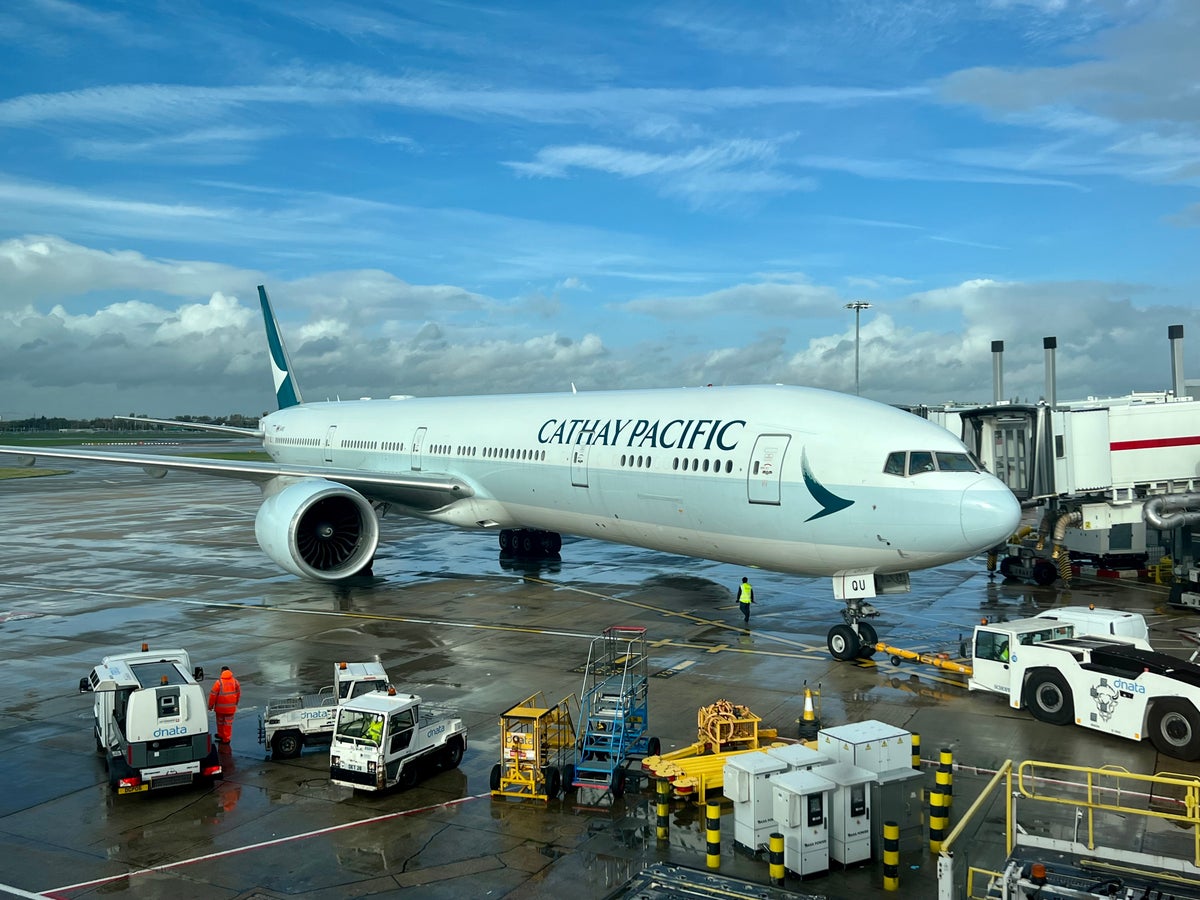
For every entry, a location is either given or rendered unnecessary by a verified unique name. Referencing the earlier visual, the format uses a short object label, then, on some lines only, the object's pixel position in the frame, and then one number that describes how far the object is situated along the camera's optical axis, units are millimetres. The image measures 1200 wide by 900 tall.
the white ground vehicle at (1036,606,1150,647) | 15867
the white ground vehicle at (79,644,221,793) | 11703
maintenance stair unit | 11539
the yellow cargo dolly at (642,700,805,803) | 11242
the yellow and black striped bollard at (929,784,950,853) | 10039
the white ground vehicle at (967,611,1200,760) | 12641
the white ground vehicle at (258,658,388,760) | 13086
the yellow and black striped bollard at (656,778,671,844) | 10430
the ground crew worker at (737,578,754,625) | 21250
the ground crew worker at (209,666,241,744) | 13602
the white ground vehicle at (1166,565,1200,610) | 22125
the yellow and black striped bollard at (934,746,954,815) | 10547
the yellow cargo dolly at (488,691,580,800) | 11461
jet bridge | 23656
